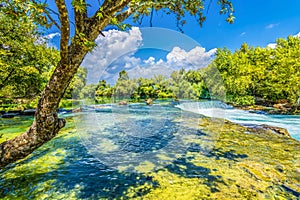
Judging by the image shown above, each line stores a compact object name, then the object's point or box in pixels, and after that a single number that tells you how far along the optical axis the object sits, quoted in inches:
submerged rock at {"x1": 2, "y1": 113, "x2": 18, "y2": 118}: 610.0
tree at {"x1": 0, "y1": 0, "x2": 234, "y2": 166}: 90.7
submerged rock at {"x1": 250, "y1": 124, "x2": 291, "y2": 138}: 378.4
